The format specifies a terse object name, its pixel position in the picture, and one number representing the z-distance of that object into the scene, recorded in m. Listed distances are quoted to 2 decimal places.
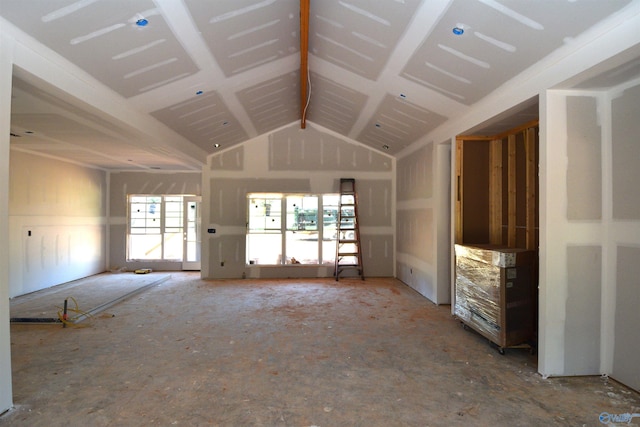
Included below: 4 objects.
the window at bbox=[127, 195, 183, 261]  8.16
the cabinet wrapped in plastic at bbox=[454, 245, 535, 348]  3.29
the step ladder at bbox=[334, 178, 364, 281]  7.20
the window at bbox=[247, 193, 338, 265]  7.38
